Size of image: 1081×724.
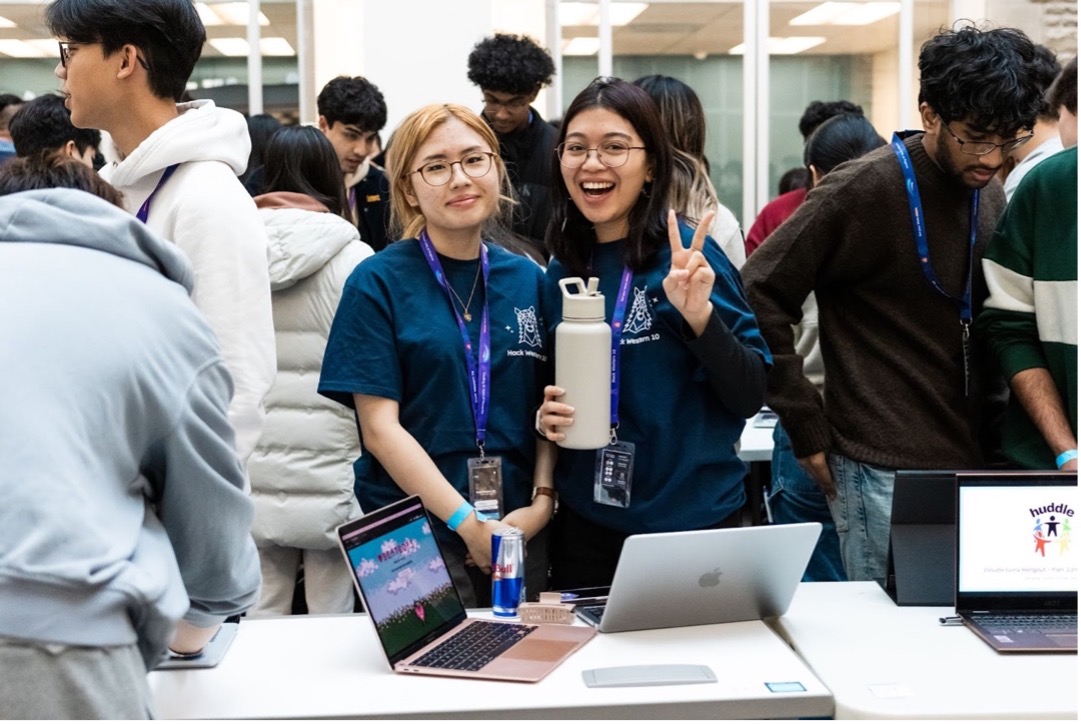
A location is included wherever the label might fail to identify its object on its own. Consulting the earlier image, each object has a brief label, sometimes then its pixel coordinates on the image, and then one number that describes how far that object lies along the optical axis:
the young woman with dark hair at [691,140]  3.07
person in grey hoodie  1.26
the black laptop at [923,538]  2.17
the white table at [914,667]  1.76
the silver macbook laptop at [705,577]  1.93
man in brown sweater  2.45
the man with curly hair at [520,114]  3.96
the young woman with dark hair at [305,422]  3.05
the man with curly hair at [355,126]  4.19
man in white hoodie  1.99
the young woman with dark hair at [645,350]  2.18
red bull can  2.11
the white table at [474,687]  1.75
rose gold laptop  1.89
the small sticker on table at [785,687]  1.79
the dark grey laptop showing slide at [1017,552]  2.09
